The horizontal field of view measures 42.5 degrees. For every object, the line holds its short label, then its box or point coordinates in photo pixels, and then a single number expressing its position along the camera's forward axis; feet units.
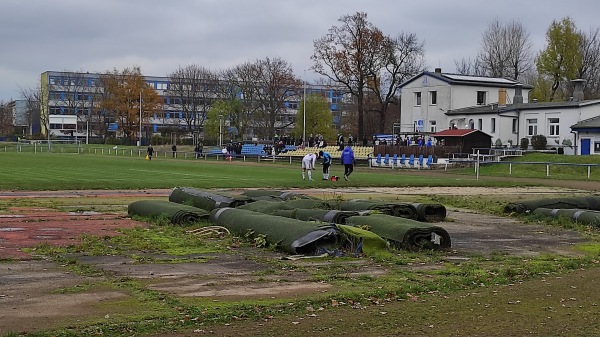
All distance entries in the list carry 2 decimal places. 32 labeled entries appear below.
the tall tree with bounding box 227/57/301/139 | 375.04
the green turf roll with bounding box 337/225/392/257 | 45.98
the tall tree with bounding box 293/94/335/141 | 318.65
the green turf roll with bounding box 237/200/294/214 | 60.39
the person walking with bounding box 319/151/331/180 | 129.82
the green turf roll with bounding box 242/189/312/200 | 71.92
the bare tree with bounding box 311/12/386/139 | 288.30
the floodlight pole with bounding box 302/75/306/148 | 267.96
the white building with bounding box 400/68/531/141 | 253.65
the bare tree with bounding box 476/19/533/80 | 325.21
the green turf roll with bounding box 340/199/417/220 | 63.36
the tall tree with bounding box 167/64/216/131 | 431.14
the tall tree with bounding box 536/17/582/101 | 277.64
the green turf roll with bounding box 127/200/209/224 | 60.90
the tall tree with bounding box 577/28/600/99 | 302.39
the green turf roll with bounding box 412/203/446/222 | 66.59
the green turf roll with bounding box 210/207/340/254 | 45.54
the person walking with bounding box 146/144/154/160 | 236.59
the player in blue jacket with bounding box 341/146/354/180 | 130.41
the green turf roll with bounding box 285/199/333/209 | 62.77
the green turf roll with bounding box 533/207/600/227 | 63.97
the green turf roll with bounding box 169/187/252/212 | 65.77
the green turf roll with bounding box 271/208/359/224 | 55.36
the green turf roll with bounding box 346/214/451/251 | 47.93
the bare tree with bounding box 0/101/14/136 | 515.50
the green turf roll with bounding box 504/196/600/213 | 72.84
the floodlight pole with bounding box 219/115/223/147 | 335.26
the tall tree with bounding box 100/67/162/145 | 409.90
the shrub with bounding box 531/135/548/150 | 214.48
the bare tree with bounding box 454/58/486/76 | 360.65
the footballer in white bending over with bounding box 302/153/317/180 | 130.52
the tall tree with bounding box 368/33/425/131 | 289.94
